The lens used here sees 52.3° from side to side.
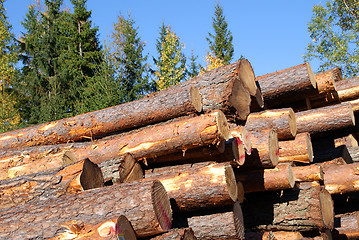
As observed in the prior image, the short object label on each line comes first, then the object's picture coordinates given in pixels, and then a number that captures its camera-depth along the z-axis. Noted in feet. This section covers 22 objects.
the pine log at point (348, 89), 23.56
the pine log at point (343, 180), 20.02
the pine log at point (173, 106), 17.49
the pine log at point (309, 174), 18.52
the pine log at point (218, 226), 14.55
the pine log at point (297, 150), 19.26
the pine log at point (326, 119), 21.36
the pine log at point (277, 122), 19.21
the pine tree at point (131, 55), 72.64
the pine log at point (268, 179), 17.26
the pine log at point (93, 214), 11.40
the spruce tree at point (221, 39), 101.16
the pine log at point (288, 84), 20.95
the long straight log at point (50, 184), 14.08
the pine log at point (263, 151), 17.31
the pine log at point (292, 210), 17.35
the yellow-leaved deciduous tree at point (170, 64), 78.23
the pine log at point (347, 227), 20.15
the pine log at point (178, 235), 11.50
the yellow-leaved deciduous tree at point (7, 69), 66.81
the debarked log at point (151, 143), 15.11
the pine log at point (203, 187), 13.84
